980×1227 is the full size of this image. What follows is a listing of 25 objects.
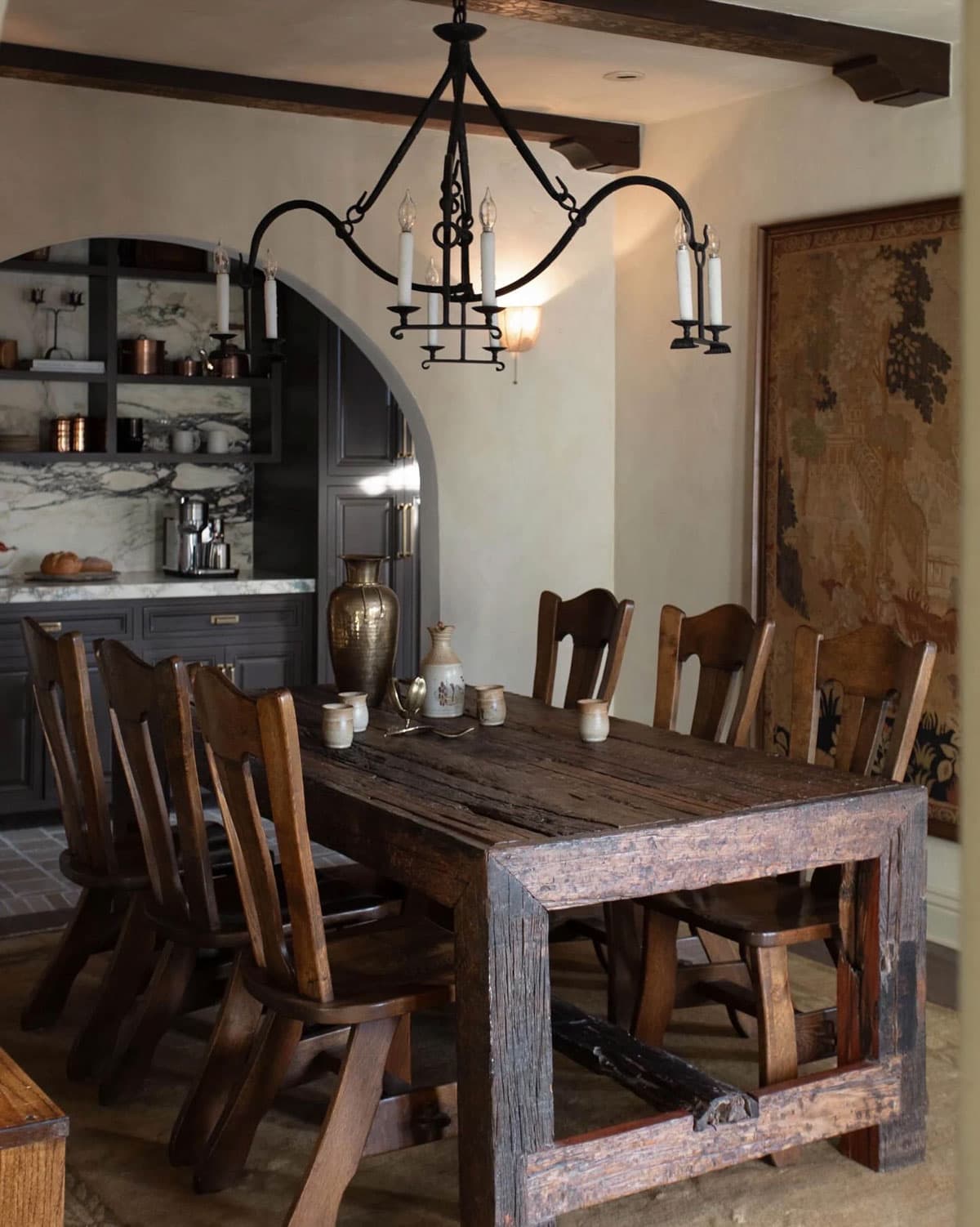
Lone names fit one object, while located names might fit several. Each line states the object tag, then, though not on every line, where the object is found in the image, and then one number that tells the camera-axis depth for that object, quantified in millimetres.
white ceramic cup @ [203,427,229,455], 6586
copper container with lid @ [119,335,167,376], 6402
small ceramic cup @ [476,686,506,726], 3654
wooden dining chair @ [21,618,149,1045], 3334
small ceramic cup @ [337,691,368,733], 3499
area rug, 2705
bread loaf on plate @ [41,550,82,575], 6020
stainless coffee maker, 6434
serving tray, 6008
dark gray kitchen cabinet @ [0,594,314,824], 5707
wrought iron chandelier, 2992
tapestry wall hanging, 4508
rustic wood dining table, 2408
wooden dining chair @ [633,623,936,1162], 2920
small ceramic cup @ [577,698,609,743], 3404
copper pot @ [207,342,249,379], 6559
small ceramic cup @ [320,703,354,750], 3299
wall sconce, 5688
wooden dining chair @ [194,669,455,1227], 2463
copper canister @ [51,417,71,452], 6188
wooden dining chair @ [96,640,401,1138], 2918
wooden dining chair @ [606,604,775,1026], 3564
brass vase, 3754
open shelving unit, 6066
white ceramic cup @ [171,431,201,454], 6520
